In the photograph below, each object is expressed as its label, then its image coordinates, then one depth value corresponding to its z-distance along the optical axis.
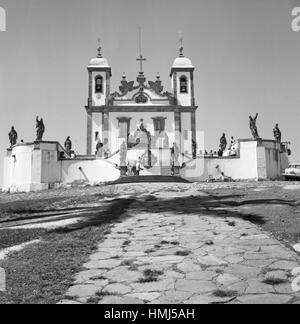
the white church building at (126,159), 27.84
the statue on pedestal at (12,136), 31.72
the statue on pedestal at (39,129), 27.47
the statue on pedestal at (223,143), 39.63
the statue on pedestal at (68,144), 36.88
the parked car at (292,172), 28.38
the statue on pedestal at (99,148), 40.44
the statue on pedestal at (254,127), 28.88
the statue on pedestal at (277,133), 33.41
